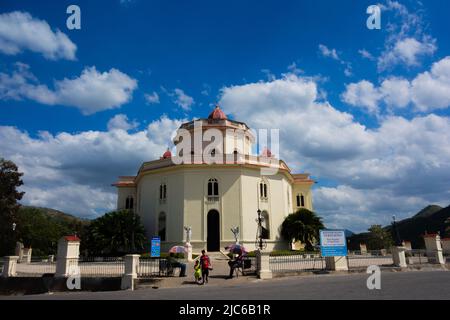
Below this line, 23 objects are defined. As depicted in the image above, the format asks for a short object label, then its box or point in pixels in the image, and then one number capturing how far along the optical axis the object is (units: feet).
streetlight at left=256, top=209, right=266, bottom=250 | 104.17
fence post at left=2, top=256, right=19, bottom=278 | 64.03
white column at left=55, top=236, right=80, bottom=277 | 57.62
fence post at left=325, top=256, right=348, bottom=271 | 62.08
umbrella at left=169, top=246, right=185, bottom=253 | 71.82
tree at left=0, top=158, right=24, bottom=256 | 139.44
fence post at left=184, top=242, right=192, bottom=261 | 88.00
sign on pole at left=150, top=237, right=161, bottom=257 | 72.35
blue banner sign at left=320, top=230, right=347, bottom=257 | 61.16
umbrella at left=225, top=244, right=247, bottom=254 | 72.10
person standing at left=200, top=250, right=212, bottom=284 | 53.11
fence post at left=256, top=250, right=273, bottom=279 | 56.55
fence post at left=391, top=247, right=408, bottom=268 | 66.49
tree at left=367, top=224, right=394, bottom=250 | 198.08
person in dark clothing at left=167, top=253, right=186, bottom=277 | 59.62
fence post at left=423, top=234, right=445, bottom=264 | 71.67
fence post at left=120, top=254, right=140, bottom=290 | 52.75
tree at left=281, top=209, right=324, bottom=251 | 106.22
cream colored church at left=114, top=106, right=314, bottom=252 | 104.68
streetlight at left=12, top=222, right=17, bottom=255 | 145.48
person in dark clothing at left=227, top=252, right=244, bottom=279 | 57.72
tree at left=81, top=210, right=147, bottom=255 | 102.99
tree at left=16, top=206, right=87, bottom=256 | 182.06
